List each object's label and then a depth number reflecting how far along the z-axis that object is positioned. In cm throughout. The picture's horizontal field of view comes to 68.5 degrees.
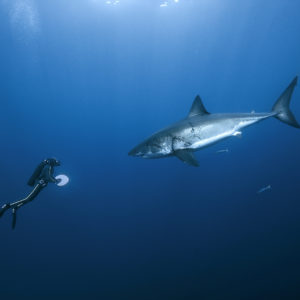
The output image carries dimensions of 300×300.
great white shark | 536
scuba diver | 641
